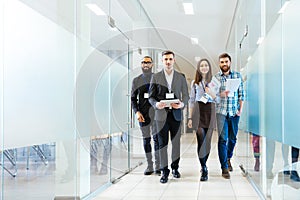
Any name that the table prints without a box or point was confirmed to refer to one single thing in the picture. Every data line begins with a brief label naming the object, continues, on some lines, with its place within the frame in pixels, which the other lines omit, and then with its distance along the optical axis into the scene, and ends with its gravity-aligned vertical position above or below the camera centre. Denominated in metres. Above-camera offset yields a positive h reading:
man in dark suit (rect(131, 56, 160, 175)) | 5.21 +0.02
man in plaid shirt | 4.94 -0.05
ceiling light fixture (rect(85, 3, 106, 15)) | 4.03 +0.97
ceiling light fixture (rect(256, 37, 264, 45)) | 3.86 +0.62
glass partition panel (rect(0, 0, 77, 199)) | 2.23 +0.03
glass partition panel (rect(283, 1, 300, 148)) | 2.30 +0.19
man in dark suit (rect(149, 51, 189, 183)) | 4.72 +0.08
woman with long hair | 4.89 -0.06
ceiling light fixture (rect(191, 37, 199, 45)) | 10.39 +1.63
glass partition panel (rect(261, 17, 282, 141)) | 2.87 +0.16
